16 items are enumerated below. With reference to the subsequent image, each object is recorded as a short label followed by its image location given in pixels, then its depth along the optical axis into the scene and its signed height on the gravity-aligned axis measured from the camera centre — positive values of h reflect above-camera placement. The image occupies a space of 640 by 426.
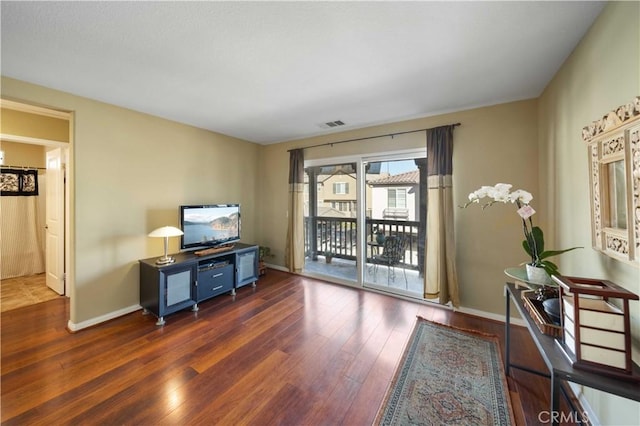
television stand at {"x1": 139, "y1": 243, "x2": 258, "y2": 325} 2.62 -0.78
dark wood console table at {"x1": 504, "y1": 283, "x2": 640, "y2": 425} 0.88 -0.65
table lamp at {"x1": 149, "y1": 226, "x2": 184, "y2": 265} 2.73 -0.20
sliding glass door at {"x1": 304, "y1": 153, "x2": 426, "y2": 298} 3.29 -0.09
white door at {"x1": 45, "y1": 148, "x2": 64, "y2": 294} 3.25 -0.06
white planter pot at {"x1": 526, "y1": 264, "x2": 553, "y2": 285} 1.49 -0.40
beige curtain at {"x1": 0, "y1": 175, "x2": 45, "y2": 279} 3.79 -0.29
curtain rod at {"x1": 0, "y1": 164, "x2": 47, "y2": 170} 3.72 +0.83
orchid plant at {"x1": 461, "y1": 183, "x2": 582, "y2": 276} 1.54 -0.10
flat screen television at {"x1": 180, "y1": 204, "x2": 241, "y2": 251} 3.17 -0.13
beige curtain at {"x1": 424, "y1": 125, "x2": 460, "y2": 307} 2.78 -0.09
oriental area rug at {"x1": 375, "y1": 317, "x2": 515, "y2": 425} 1.47 -1.25
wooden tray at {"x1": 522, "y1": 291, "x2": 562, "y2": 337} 1.20 -0.57
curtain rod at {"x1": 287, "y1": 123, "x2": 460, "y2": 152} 3.03 +1.13
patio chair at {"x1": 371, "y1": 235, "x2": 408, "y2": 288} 3.48 -0.61
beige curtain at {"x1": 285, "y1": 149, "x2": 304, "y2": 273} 4.07 +0.12
